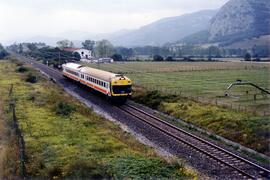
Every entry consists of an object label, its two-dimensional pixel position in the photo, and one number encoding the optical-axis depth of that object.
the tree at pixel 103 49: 157.12
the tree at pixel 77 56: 128.71
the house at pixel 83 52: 144.66
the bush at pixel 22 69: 84.62
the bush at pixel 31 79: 63.58
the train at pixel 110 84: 37.94
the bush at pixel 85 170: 16.30
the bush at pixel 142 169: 16.73
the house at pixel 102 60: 130.25
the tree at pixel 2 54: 156.79
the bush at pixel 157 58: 136.62
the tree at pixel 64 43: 180.43
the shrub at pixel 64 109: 32.53
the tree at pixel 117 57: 143.62
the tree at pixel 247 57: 137.32
